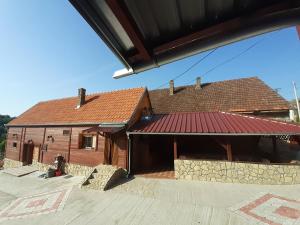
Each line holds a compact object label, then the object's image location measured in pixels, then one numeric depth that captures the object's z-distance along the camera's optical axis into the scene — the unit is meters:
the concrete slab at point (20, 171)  14.86
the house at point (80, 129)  12.45
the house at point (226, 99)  14.60
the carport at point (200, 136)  10.34
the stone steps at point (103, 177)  10.05
